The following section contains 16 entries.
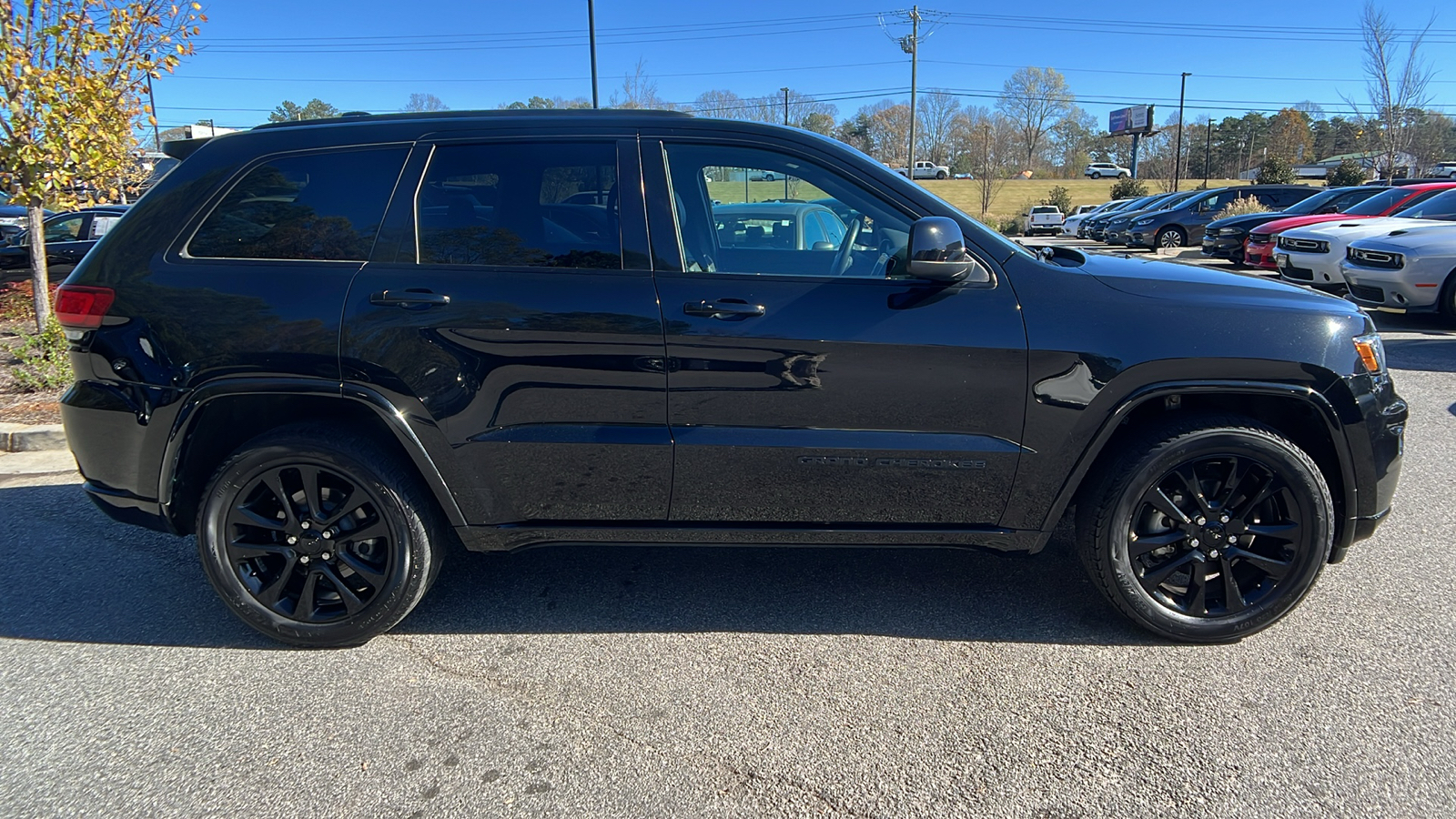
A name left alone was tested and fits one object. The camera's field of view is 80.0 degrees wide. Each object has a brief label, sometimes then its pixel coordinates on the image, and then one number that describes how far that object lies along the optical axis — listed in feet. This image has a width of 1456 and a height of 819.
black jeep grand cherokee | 9.60
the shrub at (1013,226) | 126.57
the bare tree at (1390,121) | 86.94
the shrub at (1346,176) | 125.90
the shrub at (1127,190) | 149.25
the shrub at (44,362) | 22.45
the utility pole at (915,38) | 148.87
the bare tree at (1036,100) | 272.72
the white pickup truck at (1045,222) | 111.65
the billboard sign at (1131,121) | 232.94
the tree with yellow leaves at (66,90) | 23.94
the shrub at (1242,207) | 76.64
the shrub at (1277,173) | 139.64
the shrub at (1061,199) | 147.13
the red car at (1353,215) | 43.57
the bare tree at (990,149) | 147.57
